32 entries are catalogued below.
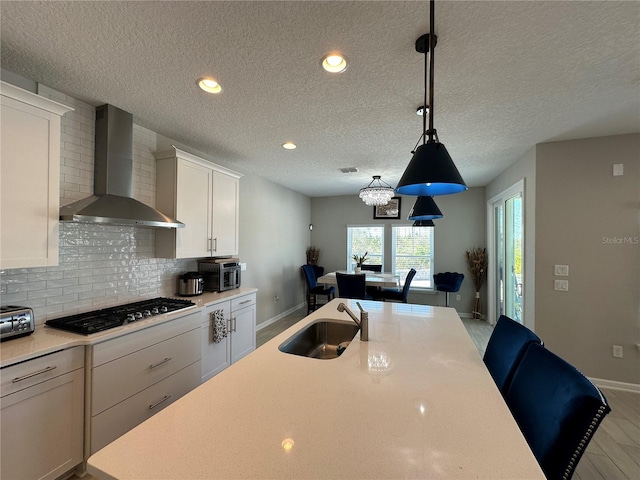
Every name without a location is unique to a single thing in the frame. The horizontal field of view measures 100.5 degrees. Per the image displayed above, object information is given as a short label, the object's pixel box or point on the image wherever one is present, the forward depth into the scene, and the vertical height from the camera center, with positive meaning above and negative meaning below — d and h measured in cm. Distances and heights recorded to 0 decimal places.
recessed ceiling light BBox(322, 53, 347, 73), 162 +115
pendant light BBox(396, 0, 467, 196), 118 +36
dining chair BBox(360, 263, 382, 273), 590 -53
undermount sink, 200 -73
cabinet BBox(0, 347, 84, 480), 142 -100
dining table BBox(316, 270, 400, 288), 445 -62
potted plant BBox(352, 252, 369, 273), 496 -38
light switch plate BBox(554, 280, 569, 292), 289 -44
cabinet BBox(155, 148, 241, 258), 269 +43
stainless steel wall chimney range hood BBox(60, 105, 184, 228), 211 +59
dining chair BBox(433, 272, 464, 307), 498 -72
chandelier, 411 +78
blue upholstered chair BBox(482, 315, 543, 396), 138 -59
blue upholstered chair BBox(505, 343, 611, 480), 84 -59
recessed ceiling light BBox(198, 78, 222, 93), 188 +116
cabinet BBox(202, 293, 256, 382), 272 -105
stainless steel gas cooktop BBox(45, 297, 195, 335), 181 -56
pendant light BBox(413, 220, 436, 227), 305 +25
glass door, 376 -17
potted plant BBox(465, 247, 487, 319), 518 -48
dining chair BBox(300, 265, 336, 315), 509 -88
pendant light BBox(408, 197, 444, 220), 226 +30
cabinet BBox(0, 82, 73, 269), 157 +40
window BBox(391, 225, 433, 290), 579 -19
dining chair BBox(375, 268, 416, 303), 459 -88
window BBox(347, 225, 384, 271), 615 +3
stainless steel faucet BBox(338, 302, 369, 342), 165 -53
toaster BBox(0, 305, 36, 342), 158 -49
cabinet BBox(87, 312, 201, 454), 176 -100
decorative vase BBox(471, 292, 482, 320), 523 -129
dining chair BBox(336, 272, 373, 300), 412 -65
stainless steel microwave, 318 -37
